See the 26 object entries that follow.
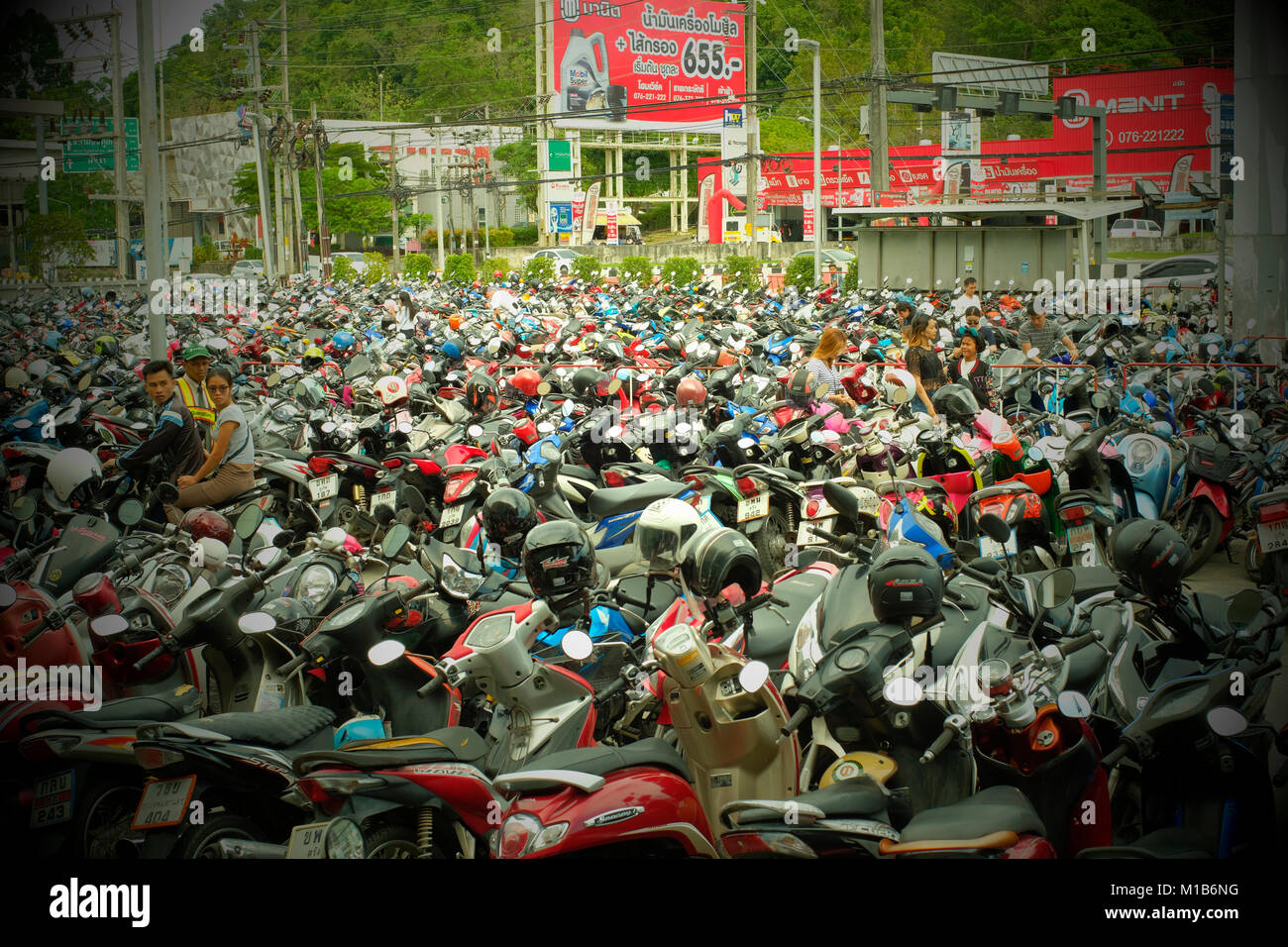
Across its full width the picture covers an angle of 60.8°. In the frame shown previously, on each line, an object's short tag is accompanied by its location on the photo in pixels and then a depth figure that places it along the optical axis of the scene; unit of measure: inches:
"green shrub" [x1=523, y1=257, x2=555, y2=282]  1567.5
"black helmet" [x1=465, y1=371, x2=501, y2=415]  415.2
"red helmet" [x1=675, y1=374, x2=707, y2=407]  353.4
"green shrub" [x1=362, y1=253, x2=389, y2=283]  1488.7
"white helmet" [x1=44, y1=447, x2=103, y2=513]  222.1
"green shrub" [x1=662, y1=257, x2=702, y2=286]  1401.3
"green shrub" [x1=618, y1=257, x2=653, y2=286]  1466.5
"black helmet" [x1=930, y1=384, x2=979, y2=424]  288.5
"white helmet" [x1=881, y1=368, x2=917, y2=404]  329.7
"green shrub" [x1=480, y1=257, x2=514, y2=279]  1754.4
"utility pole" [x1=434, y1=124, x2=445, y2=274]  1686.8
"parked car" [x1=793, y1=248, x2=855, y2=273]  1355.8
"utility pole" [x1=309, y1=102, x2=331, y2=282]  1195.9
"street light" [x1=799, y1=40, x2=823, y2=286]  999.6
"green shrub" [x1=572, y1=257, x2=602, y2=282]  1500.2
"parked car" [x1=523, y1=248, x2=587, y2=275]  1609.3
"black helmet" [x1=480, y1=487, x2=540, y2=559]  183.5
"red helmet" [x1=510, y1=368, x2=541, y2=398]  414.9
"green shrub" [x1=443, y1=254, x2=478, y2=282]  1578.5
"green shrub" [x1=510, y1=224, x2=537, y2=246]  2134.6
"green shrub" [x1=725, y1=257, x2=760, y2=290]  1351.9
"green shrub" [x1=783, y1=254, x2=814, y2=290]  1224.2
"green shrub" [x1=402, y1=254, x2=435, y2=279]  1662.2
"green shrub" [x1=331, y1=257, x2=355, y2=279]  1562.6
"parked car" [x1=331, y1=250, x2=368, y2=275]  1683.8
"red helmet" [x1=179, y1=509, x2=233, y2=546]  218.4
